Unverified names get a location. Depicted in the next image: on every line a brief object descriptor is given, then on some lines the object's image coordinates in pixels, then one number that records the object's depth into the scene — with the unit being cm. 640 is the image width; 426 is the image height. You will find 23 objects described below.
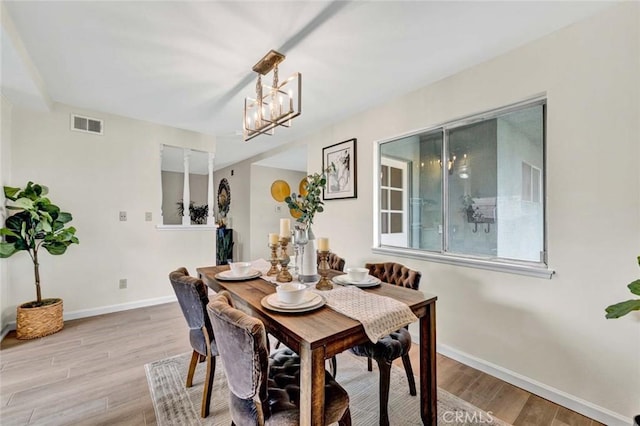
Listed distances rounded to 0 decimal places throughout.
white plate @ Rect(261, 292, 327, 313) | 131
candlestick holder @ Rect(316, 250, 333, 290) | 169
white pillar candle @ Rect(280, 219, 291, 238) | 202
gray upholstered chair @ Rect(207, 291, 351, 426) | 103
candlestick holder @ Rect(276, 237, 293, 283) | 188
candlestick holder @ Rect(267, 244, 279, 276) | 206
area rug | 167
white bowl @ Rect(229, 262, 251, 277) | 198
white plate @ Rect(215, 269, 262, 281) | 192
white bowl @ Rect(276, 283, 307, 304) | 135
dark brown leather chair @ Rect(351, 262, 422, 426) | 154
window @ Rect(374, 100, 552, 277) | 209
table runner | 122
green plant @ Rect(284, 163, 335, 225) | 173
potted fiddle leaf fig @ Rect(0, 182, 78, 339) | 267
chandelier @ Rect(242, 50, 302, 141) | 194
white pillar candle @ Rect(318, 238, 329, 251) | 170
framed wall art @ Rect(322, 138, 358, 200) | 339
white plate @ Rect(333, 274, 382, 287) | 176
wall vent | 326
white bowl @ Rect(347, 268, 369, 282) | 185
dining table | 104
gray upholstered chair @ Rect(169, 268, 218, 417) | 162
